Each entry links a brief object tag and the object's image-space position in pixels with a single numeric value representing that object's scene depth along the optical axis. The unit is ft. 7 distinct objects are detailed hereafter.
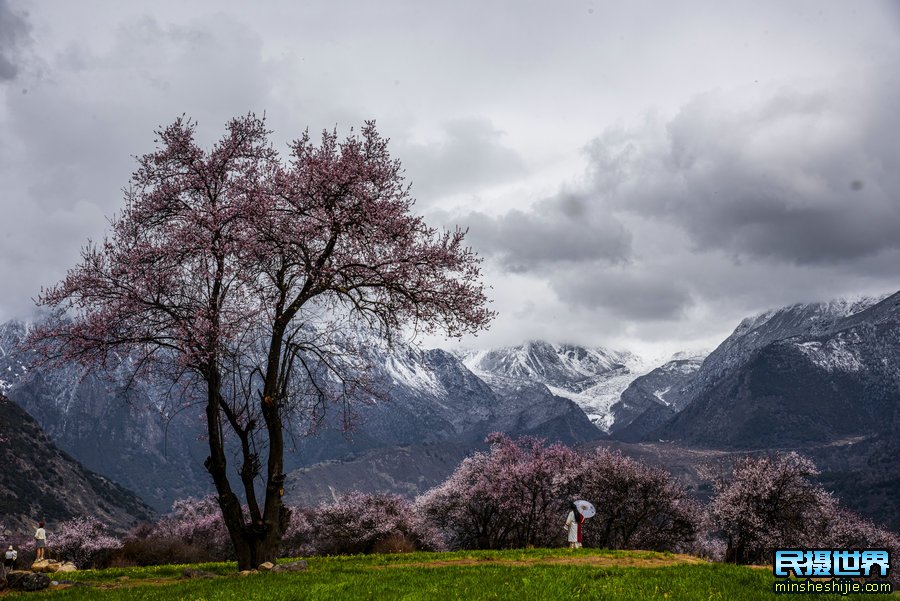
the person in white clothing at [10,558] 133.86
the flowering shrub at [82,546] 329.72
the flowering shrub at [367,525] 284.00
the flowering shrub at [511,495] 230.89
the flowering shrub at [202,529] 360.07
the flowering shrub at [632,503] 222.07
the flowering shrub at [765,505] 209.97
